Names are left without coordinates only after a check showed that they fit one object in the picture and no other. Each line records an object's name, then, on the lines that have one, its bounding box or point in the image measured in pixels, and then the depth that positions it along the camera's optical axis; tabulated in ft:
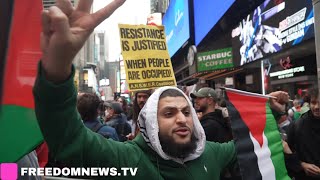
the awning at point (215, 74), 37.70
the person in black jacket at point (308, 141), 8.84
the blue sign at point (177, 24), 47.78
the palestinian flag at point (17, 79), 3.92
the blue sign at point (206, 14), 32.95
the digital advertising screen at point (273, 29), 18.06
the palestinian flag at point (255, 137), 6.14
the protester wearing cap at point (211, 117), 9.60
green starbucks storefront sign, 35.34
